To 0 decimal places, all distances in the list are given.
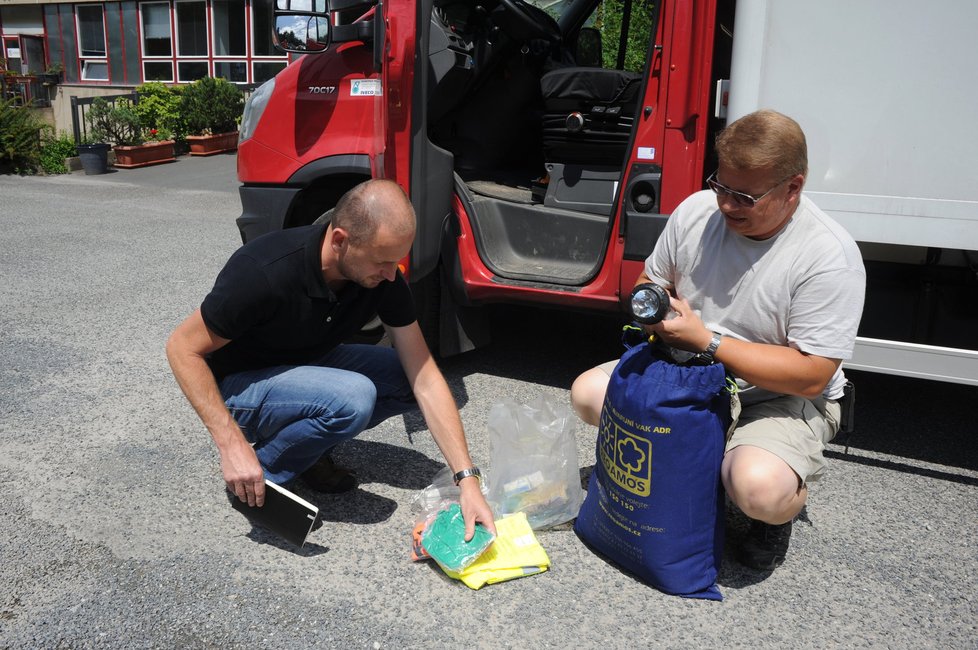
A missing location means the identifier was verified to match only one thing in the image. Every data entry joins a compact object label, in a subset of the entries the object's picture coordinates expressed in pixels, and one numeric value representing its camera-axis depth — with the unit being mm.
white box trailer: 2891
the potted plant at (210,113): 14531
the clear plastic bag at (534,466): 2842
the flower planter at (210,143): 14375
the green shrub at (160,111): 14031
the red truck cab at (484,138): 3529
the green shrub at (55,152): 12508
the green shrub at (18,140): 12109
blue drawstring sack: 2387
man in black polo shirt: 2510
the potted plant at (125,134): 13086
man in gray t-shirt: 2398
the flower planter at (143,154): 13023
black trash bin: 12258
